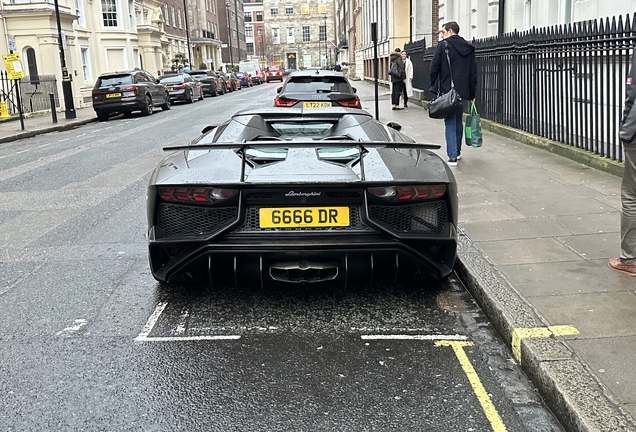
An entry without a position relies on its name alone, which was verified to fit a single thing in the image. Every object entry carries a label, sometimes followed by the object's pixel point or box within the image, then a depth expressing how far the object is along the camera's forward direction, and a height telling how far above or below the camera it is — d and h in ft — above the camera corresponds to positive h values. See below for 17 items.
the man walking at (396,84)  68.54 -0.50
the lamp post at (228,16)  318.10 +36.09
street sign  67.15 +3.66
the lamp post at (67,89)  77.87 +1.14
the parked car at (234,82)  160.76 +1.72
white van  242.17 +8.03
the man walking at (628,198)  14.11 -2.97
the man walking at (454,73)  30.35 +0.16
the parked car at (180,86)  104.32 +0.96
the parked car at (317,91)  40.93 -0.43
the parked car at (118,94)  79.56 +0.12
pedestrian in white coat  82.45 +0.32
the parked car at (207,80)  130.62 +2.08
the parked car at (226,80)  148.32 +2.17
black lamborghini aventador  13.33 -2.74
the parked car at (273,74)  258.16 +4.83
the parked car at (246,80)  195.57 +2.54
